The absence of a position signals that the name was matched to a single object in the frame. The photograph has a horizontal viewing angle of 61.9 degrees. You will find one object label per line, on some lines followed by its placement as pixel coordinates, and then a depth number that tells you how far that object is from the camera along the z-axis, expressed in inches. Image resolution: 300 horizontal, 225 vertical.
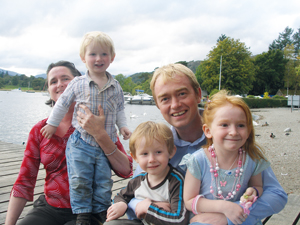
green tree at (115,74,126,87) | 3703.2
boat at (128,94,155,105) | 2245.3
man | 78.8
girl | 62.1
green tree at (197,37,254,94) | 1630.2
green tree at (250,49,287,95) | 2272.4
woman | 85.4
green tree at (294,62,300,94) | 2193.7
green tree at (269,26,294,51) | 2783.0
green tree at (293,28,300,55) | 2773.1
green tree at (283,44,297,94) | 2203.5
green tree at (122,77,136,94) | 3644.2
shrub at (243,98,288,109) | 1403.8
